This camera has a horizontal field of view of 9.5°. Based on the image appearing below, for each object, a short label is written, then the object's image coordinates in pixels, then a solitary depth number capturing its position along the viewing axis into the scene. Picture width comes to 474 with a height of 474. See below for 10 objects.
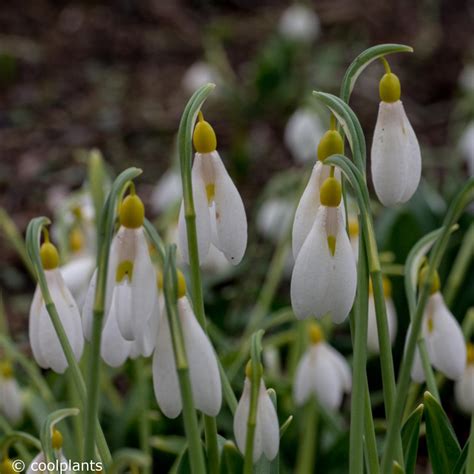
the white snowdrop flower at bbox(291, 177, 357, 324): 0.63
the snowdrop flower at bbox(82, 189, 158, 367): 0.64
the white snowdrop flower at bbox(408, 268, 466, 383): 0.70
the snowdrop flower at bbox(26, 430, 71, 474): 0.66
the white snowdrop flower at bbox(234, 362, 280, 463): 0.65
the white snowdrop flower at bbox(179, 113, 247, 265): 0.65
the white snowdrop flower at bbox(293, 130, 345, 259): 0.64
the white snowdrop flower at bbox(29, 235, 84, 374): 0.66
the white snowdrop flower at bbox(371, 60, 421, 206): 0.65
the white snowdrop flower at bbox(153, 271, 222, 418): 0.63
